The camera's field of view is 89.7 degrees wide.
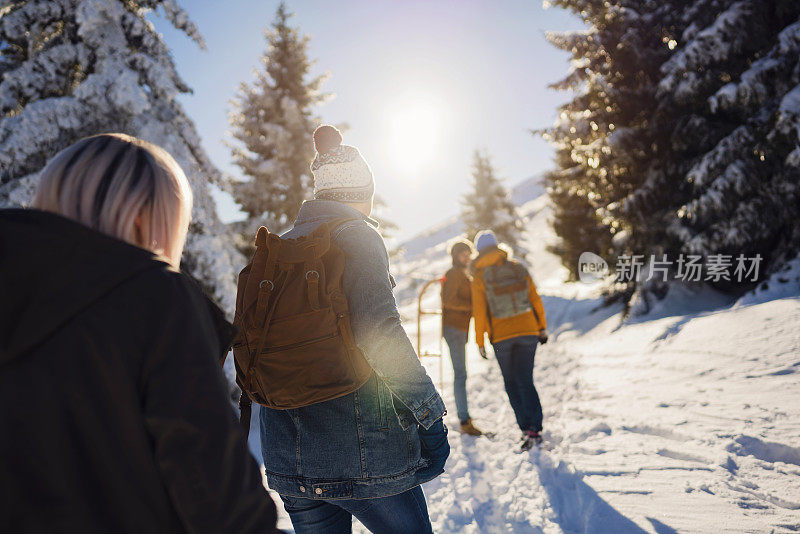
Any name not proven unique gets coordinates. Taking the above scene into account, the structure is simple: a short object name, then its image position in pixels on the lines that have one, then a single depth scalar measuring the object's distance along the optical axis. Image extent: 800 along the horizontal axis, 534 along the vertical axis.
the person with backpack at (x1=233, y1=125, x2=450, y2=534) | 1.67
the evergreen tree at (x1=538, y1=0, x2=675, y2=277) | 11.57
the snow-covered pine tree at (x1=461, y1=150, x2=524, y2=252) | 23.48
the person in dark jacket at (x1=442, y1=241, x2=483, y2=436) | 5.73
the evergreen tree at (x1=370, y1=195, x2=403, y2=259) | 13.77
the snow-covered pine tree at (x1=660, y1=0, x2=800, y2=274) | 8.58
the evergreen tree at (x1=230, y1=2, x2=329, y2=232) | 12.02
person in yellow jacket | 4.80
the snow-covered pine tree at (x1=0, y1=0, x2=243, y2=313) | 5.95
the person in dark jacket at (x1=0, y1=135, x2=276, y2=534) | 0.81
